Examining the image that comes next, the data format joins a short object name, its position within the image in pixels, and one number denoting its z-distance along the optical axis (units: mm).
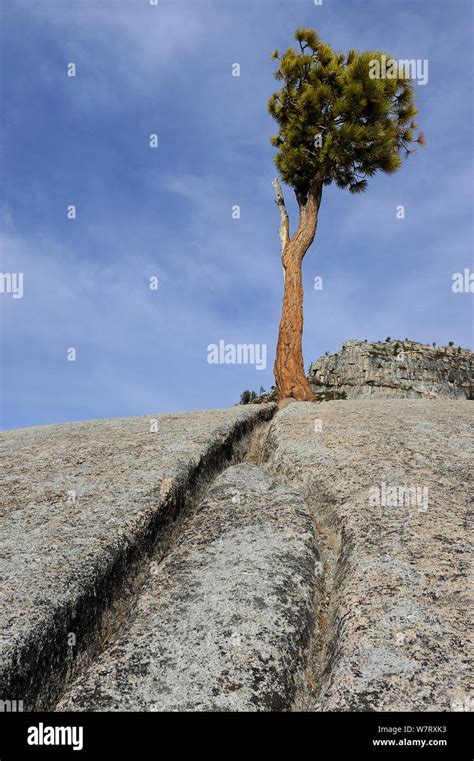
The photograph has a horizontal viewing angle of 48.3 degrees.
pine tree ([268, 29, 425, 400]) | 25641
